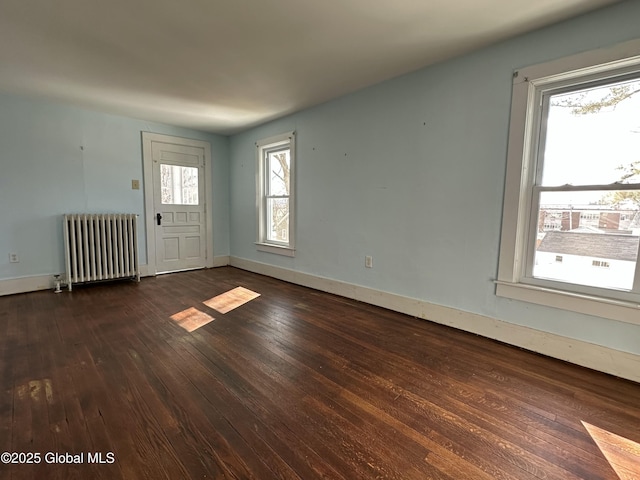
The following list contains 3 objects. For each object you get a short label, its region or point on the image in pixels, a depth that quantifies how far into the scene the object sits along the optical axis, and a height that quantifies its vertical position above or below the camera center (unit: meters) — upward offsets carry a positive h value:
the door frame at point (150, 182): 4.70 +0.34
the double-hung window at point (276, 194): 4.52 +0.19
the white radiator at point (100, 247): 4.00 -0.62
